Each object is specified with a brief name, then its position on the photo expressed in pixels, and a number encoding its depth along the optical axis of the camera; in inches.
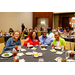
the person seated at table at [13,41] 84.9
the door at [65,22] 488.8
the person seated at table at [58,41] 92.7
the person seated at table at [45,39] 111.3
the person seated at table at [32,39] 101.2
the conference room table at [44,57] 55.9
